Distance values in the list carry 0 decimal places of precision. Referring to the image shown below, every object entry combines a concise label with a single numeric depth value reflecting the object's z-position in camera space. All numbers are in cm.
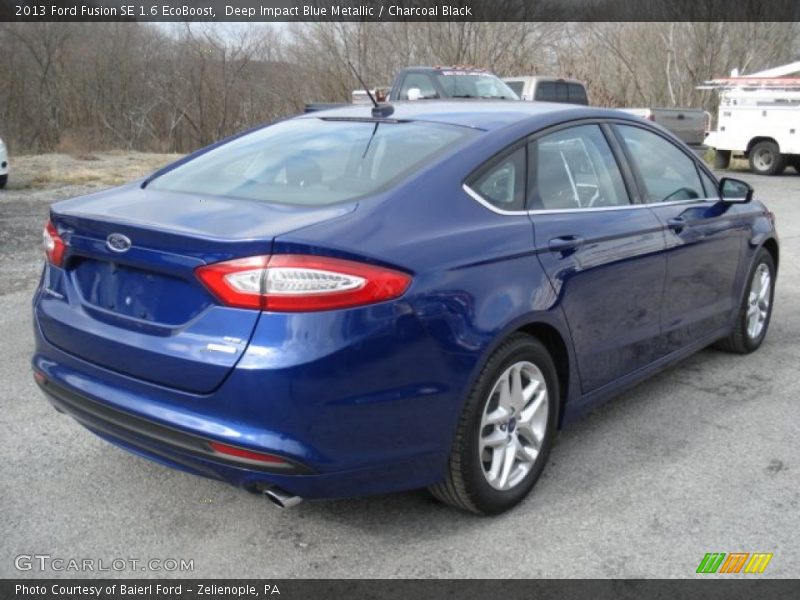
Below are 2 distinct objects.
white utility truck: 1800
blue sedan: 260
